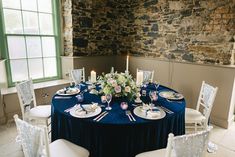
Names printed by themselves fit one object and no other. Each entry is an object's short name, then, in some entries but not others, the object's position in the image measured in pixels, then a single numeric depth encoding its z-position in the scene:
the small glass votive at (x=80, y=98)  2.15
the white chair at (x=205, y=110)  2.37
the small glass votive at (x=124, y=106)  1.94
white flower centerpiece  2.10
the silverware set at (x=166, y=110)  1.88
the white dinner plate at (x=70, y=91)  2.41
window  3.28
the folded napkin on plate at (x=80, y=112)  1.80
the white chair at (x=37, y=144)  1.41
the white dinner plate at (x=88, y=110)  1.79
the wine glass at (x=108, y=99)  1.97
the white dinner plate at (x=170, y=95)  2.31
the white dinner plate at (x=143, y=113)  1.75
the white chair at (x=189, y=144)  1.26
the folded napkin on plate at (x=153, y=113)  1.76
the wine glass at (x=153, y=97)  2.15
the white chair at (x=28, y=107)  2.44
